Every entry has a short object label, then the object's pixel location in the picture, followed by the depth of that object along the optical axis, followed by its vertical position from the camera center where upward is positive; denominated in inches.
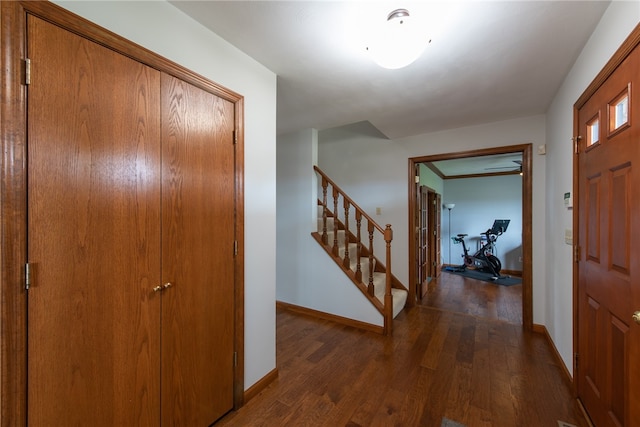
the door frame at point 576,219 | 68.1 -1.4
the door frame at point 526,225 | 111.3 -5.0
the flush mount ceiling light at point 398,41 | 47.6 +33.9
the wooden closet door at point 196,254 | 52.6 -9.1
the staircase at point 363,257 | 109.7 -22.2
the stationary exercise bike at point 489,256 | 209.3 -36.3
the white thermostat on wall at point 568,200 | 74.7 +4.1
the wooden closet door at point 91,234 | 37.0 -3.3
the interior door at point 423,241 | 152.9 -17.8
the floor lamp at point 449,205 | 254.2 +9.0
